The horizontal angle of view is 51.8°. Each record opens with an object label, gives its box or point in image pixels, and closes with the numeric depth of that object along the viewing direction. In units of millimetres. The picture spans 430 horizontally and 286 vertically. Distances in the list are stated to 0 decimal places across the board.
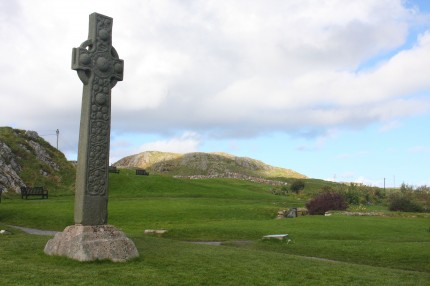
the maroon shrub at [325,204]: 39266
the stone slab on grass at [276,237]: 20281
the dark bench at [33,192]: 41125
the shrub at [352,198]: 56100
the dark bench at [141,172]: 61006
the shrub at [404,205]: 43750
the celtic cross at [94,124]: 12555
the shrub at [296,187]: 70625
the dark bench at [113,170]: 57306
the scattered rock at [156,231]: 23042
